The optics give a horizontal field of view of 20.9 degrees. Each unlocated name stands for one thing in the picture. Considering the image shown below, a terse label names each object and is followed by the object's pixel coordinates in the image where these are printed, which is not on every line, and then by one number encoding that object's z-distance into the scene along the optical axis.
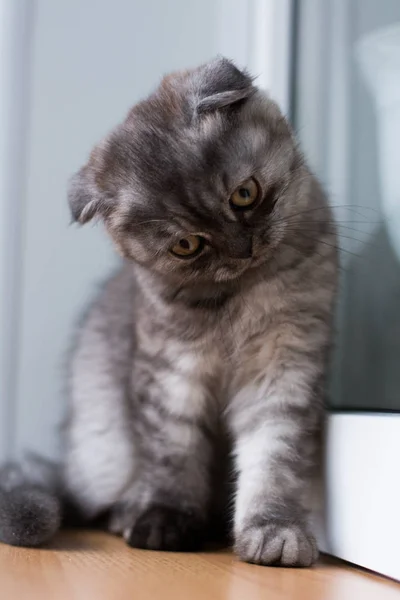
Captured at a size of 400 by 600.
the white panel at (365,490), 0.46
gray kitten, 0.50
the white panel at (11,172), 0.64
